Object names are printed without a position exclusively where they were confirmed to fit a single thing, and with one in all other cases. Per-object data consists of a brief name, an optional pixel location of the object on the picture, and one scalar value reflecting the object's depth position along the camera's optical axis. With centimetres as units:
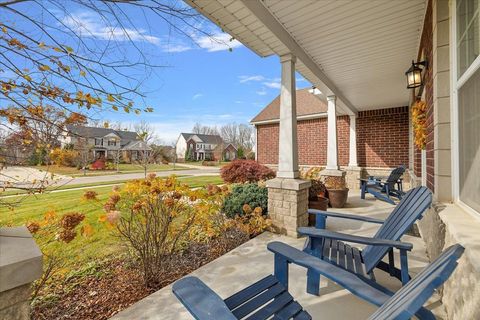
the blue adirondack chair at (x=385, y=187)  654
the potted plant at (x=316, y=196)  470
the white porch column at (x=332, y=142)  712
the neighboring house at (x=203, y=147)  4952
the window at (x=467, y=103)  184
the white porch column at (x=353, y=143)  938
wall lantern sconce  382
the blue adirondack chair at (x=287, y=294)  87
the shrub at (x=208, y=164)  3757
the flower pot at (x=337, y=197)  610
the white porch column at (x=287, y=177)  398
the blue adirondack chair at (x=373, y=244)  204
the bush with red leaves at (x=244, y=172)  729
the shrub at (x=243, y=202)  432
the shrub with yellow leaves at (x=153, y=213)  272
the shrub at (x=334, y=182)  637
